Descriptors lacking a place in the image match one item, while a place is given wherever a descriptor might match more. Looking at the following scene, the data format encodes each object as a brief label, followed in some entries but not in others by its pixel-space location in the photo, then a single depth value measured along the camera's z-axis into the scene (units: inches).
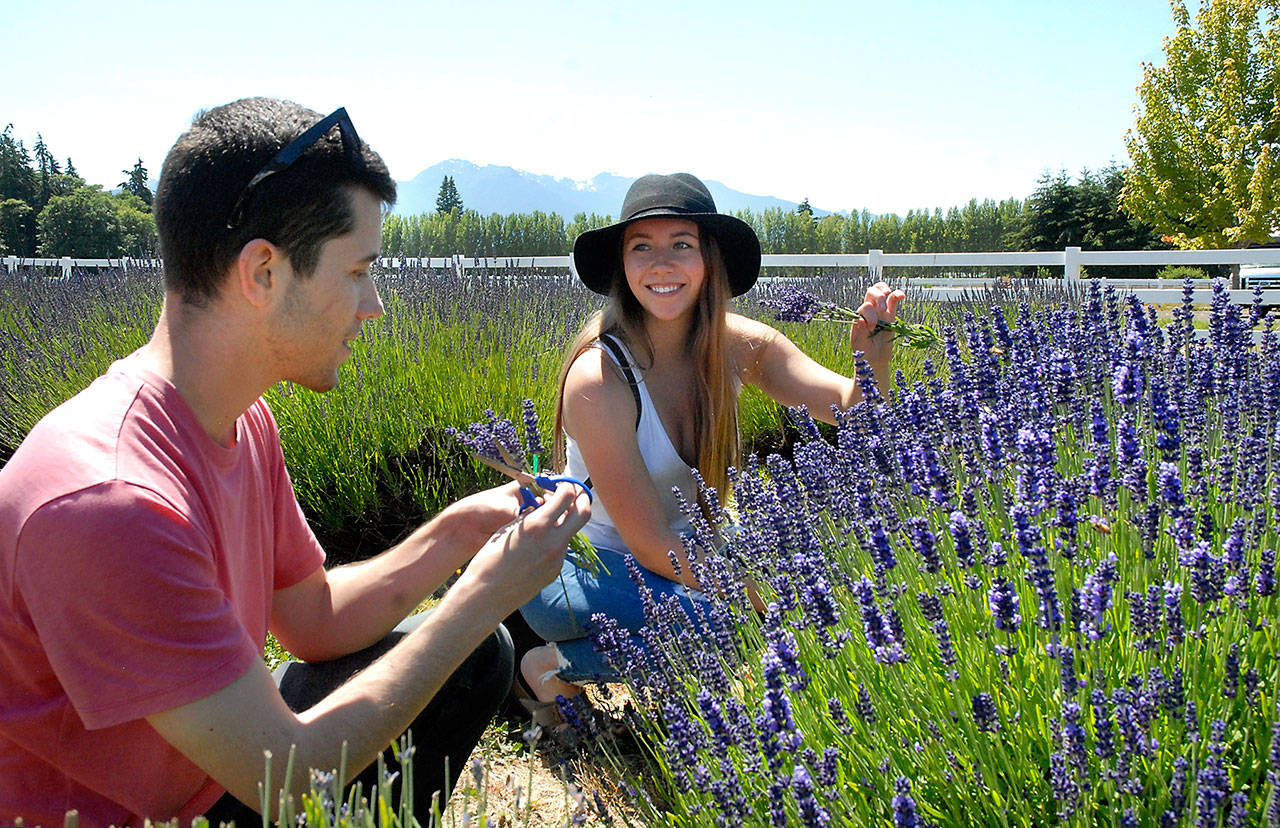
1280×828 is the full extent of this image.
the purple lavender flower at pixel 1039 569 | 43.7
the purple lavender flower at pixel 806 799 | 41.9
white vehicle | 479.4
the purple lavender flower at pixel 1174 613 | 45.1
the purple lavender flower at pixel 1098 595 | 44.3
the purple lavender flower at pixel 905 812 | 42.9
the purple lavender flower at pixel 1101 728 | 41.8
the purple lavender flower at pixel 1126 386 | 64.6
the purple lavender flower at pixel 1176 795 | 40.3
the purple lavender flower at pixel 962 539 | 47.7
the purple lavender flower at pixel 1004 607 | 43.5
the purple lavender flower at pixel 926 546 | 50.5
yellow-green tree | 699.4
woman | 104.3
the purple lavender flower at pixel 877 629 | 47.6
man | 47.2
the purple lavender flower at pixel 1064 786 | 42.0
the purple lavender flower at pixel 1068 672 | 42.0
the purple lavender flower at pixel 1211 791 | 38.4
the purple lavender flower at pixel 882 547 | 53.9
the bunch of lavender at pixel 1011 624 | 45.1
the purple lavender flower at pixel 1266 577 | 45.1
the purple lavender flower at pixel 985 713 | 44.7
